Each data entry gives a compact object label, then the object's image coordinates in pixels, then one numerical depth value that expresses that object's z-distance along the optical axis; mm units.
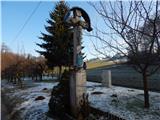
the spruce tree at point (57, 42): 12772
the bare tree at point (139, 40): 4014
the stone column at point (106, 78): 8045
